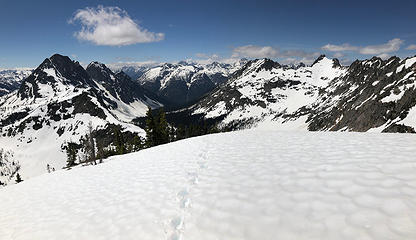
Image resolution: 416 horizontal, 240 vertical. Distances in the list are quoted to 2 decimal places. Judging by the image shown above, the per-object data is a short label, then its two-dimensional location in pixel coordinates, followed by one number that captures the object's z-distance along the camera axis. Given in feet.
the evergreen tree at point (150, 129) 200.13
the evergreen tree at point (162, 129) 212.64
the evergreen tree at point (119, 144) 231.67
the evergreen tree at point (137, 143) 250.21
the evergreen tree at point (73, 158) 331.61
